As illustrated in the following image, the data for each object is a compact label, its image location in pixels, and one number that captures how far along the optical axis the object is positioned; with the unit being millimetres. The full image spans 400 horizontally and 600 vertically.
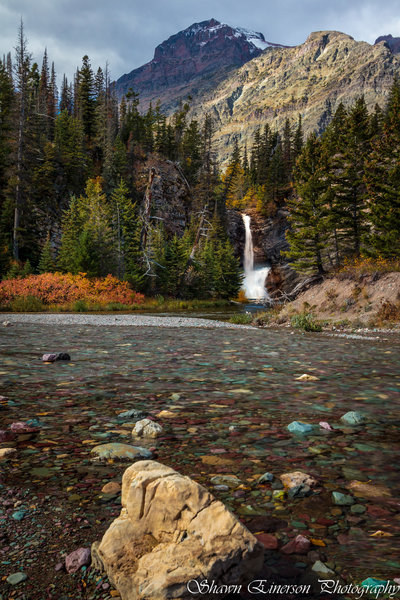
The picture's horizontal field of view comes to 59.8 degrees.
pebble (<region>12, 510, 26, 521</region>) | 1871
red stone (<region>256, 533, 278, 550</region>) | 1660
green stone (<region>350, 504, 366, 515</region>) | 2010
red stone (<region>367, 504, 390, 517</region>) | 1989
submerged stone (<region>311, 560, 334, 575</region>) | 1493
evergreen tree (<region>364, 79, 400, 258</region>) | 23531
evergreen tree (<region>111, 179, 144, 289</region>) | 40781
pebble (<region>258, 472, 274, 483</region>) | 2371
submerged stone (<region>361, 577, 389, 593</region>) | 1397
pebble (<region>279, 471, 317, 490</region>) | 2293
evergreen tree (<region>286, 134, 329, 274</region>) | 27125
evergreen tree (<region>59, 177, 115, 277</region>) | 35031
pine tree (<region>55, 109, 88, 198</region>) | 49625
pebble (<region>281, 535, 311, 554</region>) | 1626
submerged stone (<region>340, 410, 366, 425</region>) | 3699
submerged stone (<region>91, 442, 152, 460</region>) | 2730
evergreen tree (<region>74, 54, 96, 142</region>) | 65625
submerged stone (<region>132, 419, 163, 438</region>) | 3260
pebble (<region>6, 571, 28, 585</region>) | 1390
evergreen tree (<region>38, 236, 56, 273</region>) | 36406
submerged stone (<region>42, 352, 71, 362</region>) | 7062
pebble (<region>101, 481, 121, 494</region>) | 2209
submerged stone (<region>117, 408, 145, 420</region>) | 3794
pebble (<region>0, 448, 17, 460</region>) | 2717
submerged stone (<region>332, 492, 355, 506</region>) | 2102
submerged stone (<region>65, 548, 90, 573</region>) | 1494
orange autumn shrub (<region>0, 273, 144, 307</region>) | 28619
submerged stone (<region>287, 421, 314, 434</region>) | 3410
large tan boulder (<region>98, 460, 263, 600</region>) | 1245
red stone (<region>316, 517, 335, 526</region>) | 1893
